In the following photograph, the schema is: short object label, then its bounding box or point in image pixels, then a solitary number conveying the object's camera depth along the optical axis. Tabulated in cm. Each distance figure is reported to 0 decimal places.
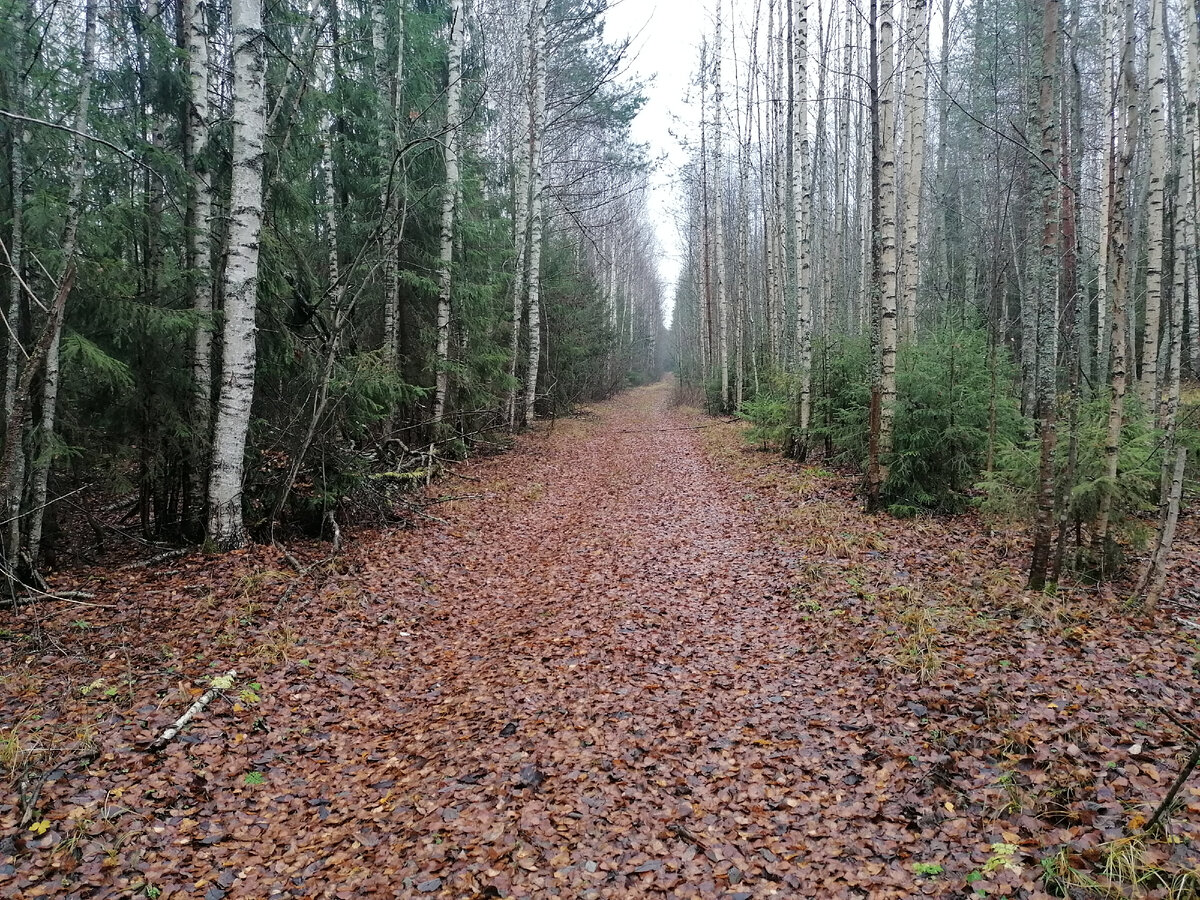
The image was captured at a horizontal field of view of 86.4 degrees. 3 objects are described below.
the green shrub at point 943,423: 880
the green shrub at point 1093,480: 585
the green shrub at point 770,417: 1437
